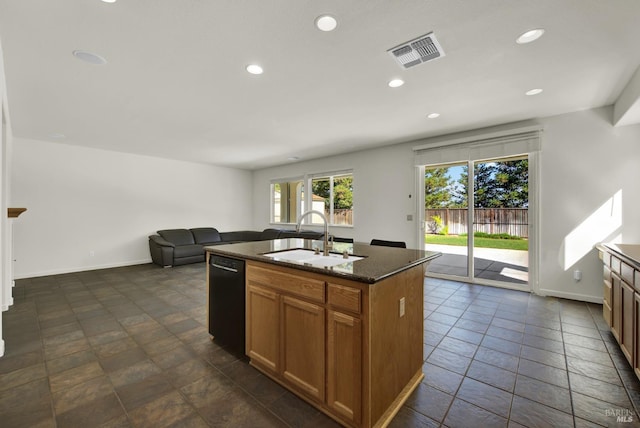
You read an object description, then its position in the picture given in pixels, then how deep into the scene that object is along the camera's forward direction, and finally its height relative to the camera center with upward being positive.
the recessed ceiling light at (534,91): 2.92 +1.36
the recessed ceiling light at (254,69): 2.43 +1.37
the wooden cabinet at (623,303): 1.88 -0.77
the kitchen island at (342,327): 1.41 -0.73
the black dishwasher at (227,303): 2.19 -0.81
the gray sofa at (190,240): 5.77 -0.71
